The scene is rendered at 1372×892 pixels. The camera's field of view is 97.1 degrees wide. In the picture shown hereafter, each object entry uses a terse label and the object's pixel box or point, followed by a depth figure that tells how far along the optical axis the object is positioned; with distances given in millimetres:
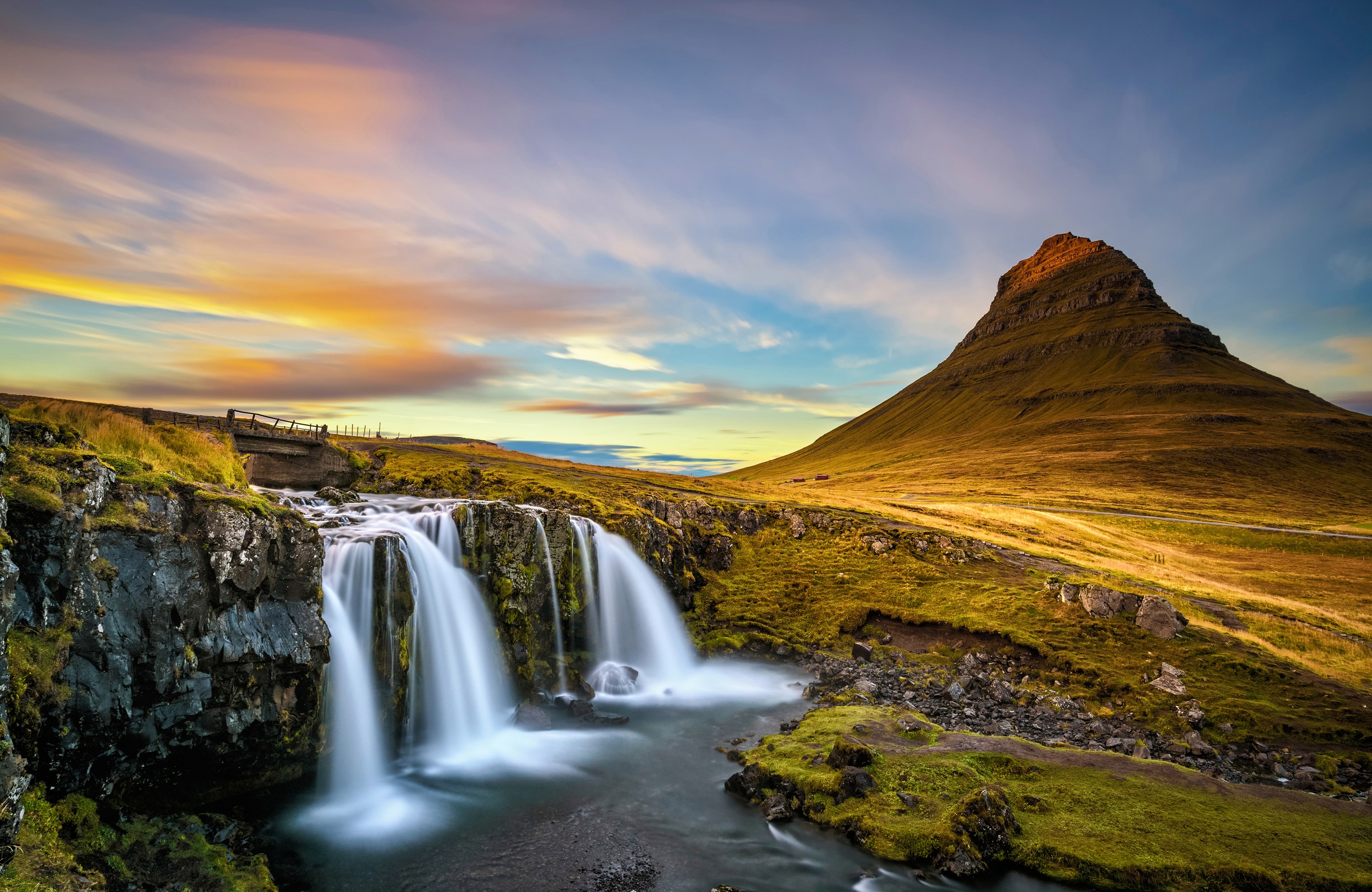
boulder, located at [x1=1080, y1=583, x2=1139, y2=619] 28594
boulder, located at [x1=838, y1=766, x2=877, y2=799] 16094
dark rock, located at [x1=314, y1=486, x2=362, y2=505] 29750
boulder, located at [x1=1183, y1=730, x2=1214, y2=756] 18906
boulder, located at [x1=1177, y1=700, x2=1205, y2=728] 20719
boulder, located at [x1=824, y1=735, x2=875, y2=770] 17125
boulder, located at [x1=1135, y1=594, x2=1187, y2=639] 26672
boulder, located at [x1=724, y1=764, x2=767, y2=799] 17266
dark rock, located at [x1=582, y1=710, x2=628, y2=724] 23531
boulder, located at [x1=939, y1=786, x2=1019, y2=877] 13508
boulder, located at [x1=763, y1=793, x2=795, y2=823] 16000
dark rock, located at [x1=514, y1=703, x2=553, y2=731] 22766
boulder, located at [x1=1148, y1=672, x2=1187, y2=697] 22484
